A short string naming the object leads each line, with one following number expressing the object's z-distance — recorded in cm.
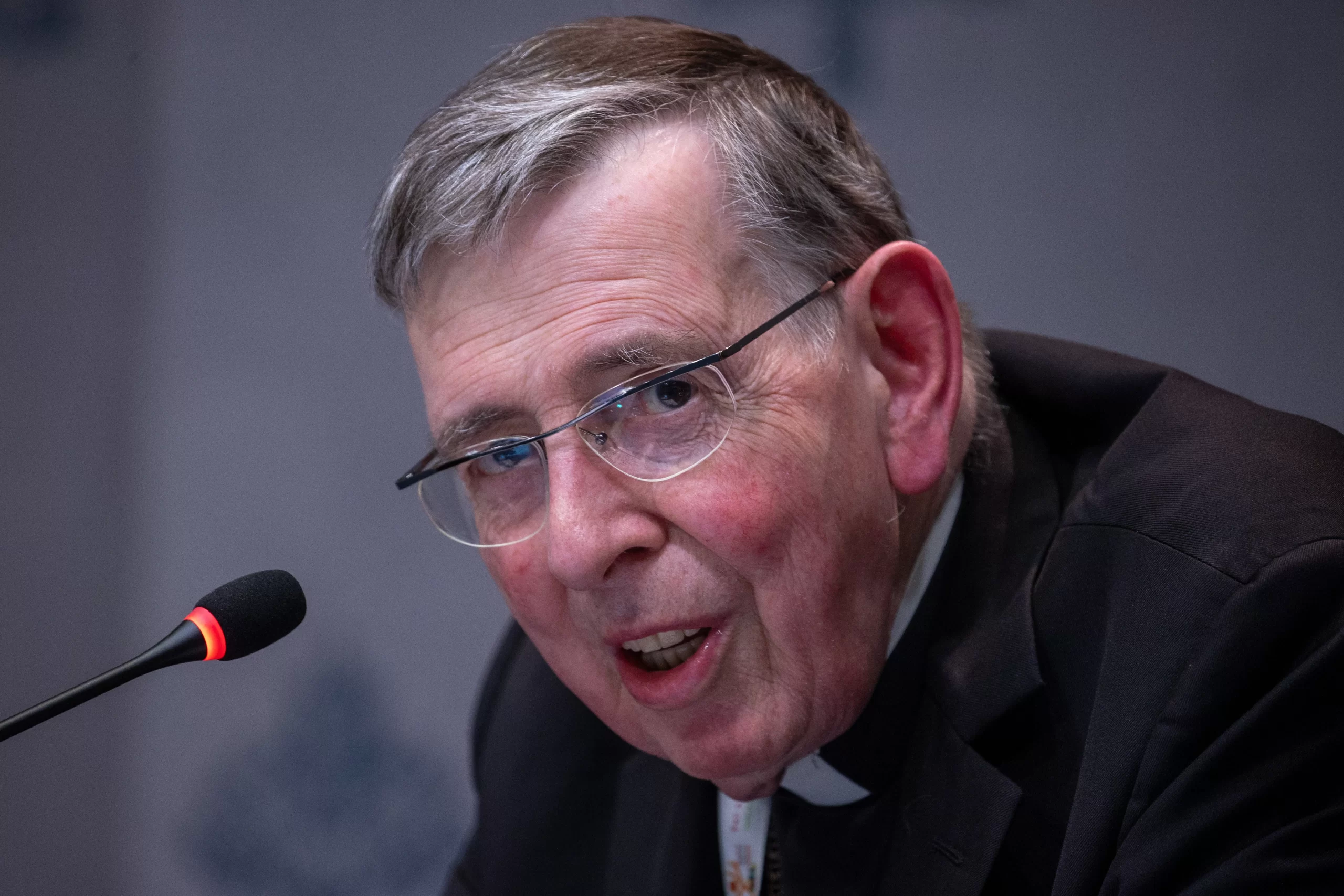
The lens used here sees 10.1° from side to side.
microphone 206
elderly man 211
